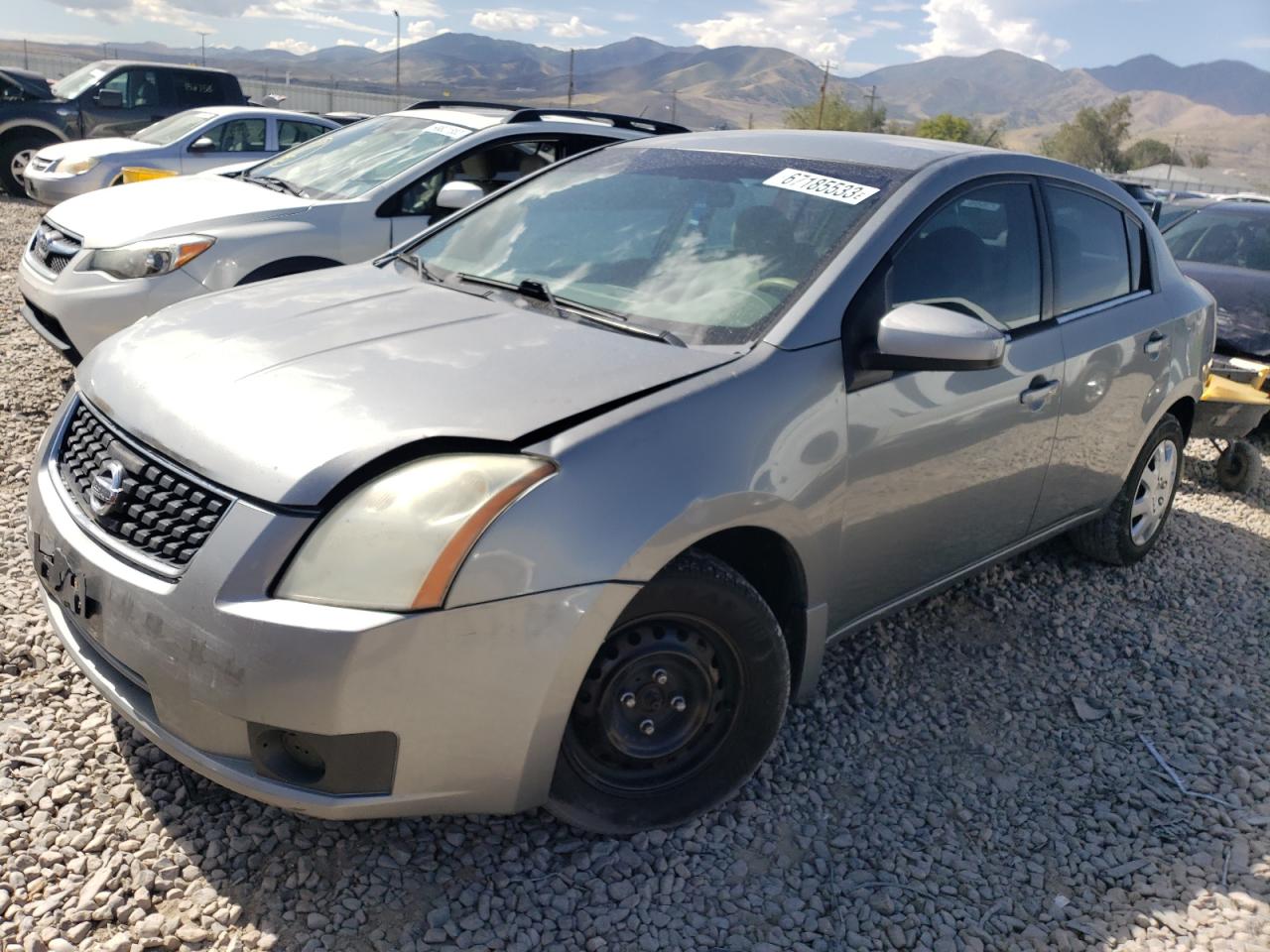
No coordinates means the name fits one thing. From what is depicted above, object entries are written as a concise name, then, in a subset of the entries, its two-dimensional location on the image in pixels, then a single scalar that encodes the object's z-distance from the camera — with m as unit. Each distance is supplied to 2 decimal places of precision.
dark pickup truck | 14.20
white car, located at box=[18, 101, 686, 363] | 5.27
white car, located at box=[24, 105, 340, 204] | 11.06
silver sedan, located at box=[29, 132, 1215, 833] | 2.15
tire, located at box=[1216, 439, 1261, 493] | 6.12
